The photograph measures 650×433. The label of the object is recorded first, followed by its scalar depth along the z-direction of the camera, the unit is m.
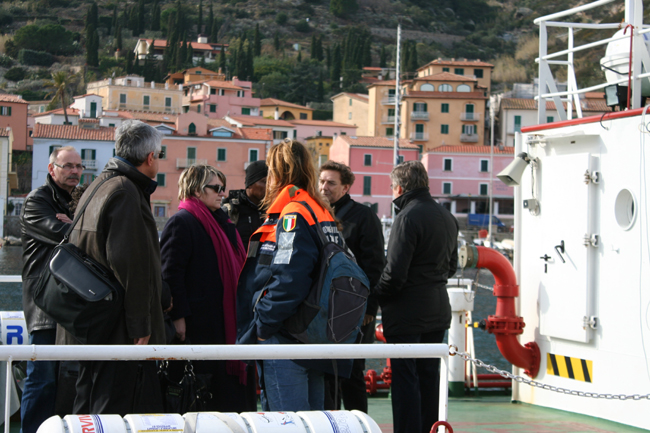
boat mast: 35.22
